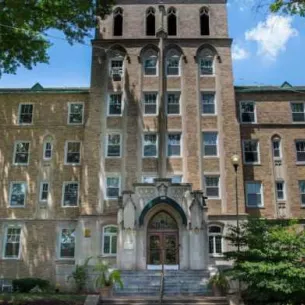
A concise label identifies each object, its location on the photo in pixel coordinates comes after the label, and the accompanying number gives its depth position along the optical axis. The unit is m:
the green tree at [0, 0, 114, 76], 21.16
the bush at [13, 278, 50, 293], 22.47
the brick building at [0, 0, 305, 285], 25.36
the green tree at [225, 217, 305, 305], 15.41
